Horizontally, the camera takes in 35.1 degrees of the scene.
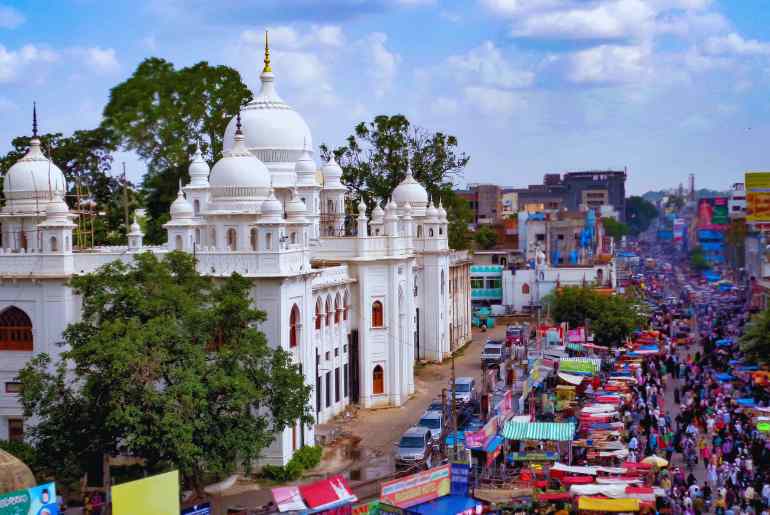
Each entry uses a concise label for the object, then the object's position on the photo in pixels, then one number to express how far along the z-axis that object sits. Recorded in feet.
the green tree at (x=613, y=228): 525.26
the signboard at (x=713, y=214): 480.64
